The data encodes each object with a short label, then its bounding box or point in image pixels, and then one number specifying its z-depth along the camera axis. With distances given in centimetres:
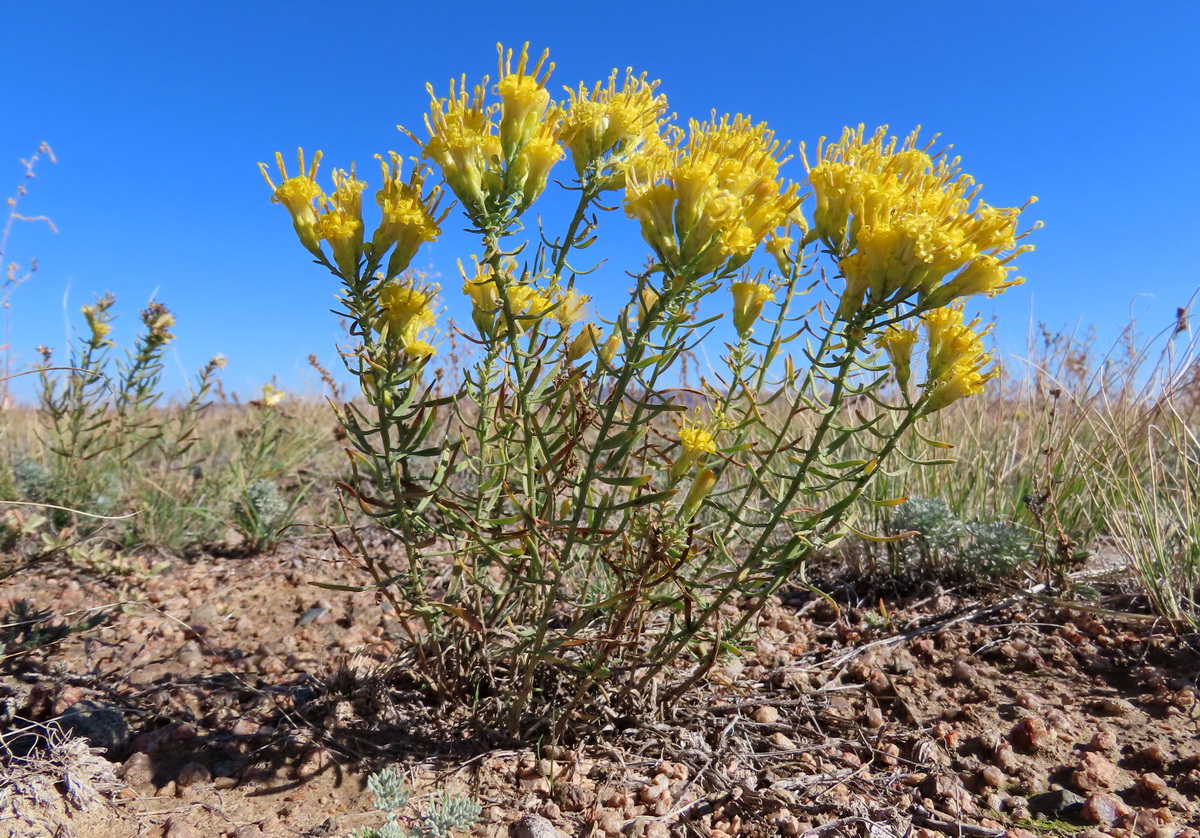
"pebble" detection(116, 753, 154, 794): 25
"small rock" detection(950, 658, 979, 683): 30
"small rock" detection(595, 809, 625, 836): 23
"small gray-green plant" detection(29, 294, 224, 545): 44
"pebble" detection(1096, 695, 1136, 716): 28
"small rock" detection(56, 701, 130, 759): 26
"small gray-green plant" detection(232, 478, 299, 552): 49
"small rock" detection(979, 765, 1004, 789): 25
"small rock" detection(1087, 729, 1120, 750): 26
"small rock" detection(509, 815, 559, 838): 22
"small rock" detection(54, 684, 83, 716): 28
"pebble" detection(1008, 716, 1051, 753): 26
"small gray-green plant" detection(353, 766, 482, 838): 21
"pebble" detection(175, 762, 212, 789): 25
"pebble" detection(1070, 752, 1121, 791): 24
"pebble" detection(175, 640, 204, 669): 32
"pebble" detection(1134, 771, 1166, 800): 24
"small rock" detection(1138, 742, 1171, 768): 25
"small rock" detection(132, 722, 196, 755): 26
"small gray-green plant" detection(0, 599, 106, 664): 31
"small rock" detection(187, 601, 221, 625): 37
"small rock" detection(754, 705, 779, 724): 28
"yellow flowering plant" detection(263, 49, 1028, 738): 20
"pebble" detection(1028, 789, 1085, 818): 24
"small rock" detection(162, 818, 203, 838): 22
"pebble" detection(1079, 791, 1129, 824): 23
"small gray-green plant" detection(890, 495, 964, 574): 39
